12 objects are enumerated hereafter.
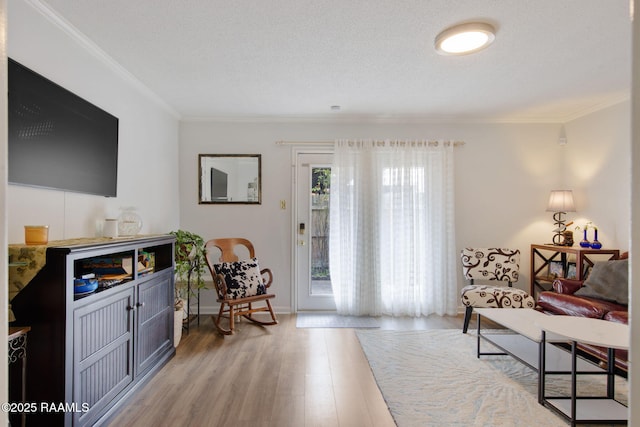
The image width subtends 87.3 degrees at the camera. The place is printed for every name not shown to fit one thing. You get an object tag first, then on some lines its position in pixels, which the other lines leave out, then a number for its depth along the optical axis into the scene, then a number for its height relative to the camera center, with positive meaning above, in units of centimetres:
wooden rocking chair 344 -67
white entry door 413 -17
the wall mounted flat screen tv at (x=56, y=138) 174 +50
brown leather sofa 245 -72
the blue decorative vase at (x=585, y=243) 345 -26
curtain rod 405 +92
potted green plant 326 -46
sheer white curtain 398 -15
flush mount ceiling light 212 +119
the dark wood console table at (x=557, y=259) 327 -45
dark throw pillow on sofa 278 -55
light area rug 199 -117
